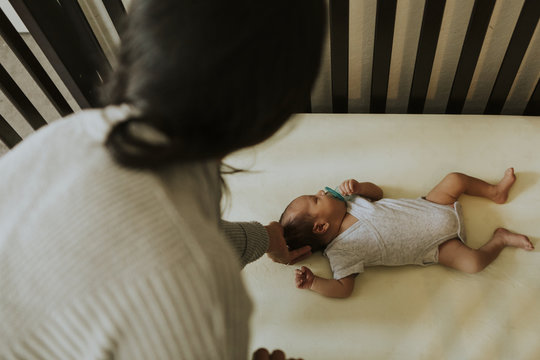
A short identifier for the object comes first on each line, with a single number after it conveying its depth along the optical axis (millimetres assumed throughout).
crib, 902
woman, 433
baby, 970
